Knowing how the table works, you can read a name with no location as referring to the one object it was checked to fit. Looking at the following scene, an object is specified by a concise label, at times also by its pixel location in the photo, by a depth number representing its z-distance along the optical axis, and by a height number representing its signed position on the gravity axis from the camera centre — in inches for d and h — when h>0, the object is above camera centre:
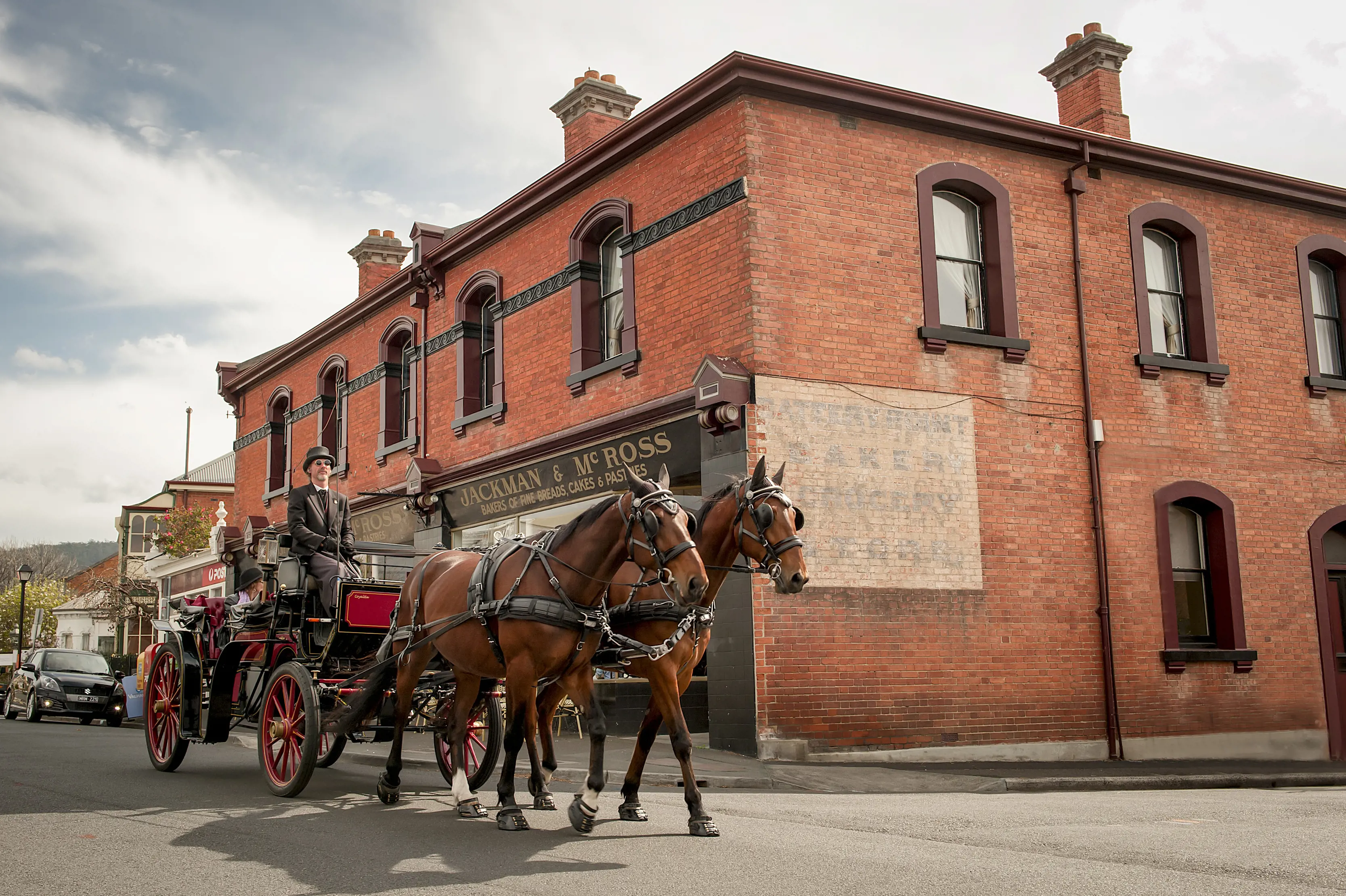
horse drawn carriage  343.0 -13.0
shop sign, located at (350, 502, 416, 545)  822.5 +81.6
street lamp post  1256.6 +74.6
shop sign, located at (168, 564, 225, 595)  1161.4 +65.1
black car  855.1 -37.5
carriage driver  372.5 +36.4
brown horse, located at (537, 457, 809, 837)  288.8 +10.4
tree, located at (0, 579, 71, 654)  2215.8 +62.2
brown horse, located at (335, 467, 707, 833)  274.8 +4.2
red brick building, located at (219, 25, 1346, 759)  516.4 +117.1
